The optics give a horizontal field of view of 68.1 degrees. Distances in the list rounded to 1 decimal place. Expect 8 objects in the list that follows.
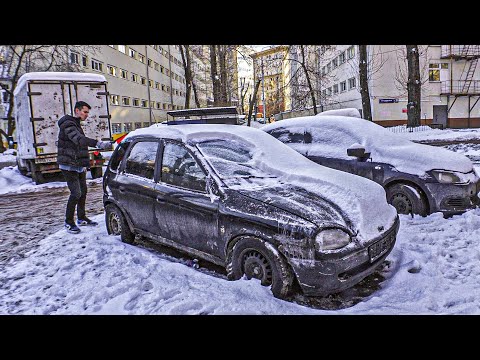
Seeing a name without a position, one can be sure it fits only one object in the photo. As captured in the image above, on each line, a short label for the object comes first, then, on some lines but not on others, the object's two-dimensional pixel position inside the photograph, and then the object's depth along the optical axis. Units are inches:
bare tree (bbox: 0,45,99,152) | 799.7
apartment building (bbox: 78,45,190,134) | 1229.3
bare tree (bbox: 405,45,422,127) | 755.4
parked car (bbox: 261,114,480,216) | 204.2
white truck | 396.8
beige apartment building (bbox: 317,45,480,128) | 1224.2
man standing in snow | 213.2
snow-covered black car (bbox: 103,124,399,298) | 121.6
